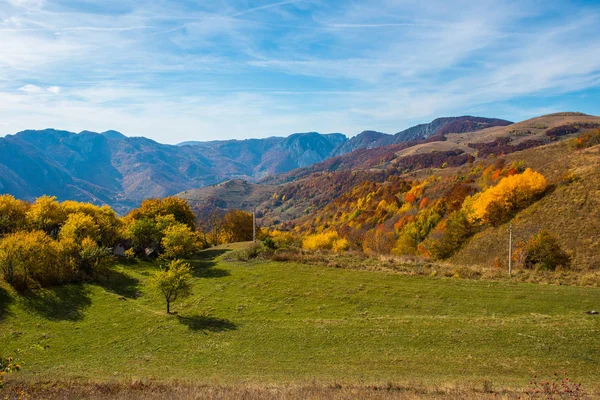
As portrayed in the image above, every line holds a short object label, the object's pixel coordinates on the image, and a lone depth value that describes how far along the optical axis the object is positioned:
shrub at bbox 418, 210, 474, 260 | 65.75
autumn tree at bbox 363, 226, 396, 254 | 95.94
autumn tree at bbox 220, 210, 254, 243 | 82.82
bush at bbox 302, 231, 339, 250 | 93.19
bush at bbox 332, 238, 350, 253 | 87.14
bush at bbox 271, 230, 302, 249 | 90.07
